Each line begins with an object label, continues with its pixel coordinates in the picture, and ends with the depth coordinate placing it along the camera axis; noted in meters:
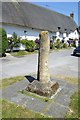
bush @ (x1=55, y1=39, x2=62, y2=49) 14.42
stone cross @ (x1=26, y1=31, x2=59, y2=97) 3.28
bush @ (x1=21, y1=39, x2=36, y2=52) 10.79
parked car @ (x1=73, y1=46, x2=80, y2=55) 9.93
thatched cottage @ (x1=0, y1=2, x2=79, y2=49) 10.37
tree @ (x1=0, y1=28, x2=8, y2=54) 7.80
